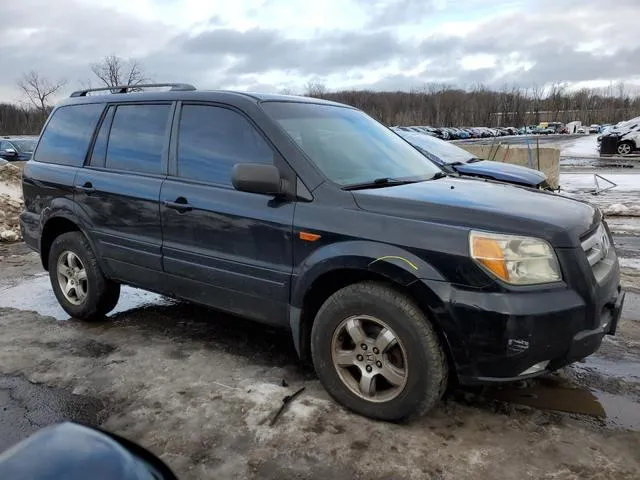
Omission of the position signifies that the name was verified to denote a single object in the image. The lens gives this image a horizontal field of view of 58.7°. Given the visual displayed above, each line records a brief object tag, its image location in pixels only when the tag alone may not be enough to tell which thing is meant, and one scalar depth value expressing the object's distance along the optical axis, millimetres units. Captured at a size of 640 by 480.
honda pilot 2852
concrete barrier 14047
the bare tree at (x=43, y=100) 80938
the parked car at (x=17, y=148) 23334
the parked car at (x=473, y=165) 7742
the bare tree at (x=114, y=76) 61778
